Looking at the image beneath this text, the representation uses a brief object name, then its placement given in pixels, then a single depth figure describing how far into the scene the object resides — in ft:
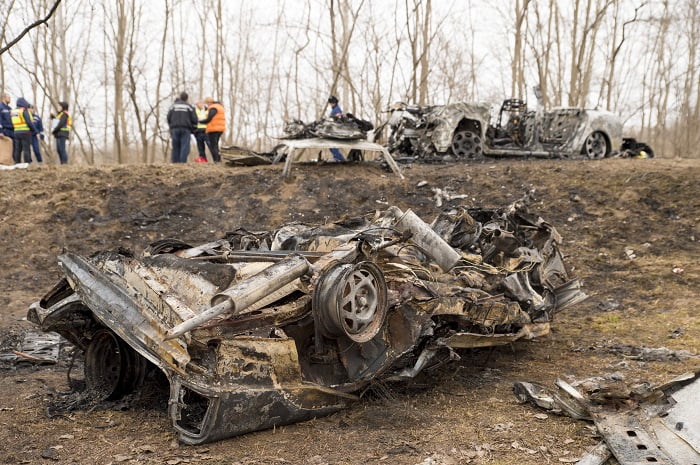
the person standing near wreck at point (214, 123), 48.56
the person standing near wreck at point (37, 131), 48.96
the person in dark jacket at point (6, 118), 47.28
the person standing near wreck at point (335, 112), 49.98
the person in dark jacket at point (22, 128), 47.29
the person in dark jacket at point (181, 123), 47.39
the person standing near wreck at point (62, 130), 49.49
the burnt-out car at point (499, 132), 47.42
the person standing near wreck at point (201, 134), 49.73
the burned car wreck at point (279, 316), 13.32
